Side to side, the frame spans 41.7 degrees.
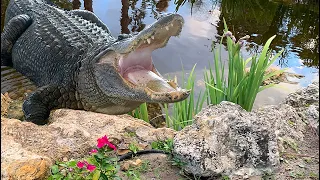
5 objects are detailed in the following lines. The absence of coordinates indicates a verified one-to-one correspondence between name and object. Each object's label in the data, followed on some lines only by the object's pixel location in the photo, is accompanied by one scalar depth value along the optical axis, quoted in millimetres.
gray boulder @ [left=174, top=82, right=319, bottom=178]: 2211
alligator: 2664
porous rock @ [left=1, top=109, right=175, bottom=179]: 2055
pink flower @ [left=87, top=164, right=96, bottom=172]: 1870
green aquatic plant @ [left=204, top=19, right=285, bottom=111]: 3195
